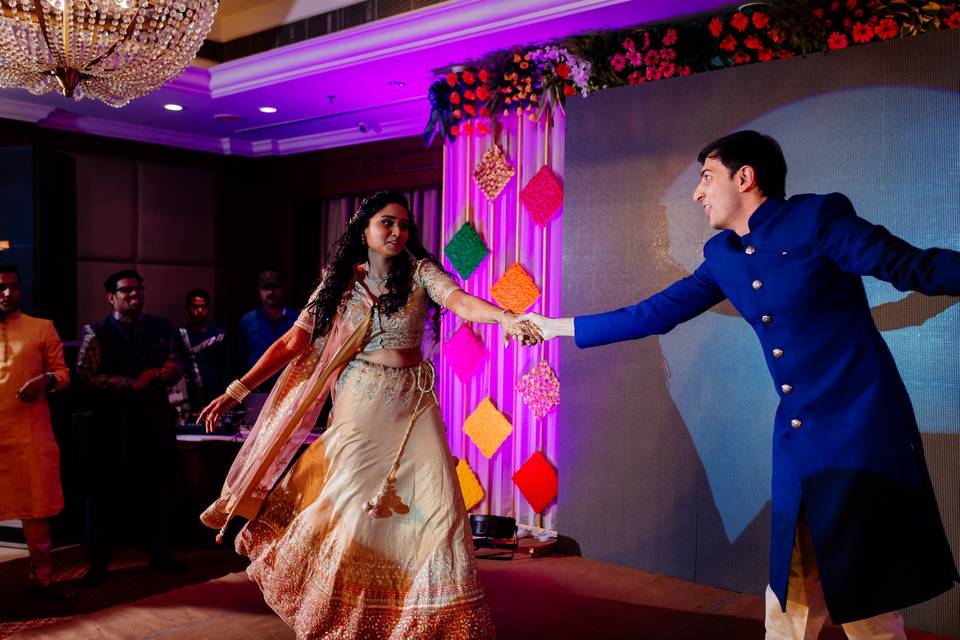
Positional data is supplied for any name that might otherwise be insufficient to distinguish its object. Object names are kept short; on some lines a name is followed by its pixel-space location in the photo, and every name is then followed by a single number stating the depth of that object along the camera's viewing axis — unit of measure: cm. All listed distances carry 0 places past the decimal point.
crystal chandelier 337
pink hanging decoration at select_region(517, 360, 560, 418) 512
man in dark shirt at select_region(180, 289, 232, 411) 642
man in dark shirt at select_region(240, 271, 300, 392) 654
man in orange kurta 452
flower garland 389
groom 218
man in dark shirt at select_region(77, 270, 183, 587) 464
